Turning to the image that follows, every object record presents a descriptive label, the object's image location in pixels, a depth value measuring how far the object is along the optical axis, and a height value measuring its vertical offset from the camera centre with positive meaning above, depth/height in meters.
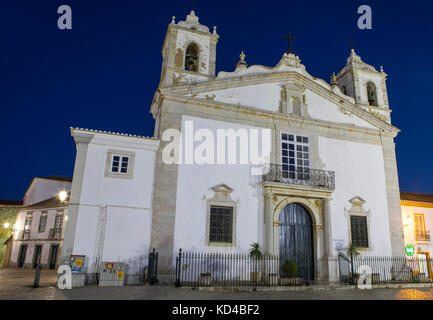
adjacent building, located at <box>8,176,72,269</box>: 27.52 +2.19
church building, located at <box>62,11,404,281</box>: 12.91 +3.52
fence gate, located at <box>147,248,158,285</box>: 12.10 -0.37
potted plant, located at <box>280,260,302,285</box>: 12.45 -0.27
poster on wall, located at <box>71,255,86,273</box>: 11.77 -0.24
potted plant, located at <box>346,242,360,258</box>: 14.77 +0.59
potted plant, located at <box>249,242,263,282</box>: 13.40 +0.07
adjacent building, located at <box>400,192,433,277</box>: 20.86 +2.49
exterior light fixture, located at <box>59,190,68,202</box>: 12.55 +2.15
